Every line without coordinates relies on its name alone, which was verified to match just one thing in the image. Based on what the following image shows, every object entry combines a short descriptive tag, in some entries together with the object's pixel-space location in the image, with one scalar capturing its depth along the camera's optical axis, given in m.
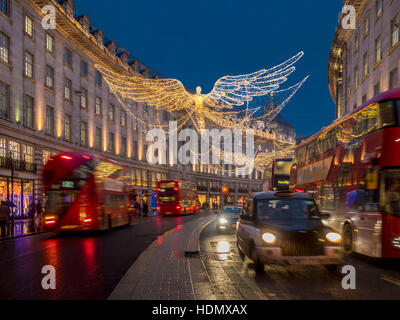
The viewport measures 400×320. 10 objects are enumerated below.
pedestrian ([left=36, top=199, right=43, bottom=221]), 27.88
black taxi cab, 8.45
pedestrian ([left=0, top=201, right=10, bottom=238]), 19.12
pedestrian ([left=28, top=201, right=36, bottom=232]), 27.91
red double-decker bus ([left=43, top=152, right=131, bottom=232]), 18.59
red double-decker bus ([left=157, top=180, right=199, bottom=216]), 41.12
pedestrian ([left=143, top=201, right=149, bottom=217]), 44.88
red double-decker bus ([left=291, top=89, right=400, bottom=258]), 9.75
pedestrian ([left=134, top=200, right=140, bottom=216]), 45.04
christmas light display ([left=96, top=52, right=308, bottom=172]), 20.30
